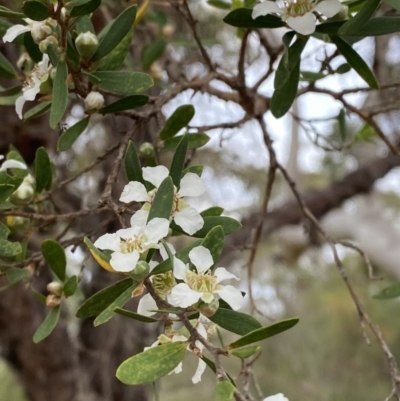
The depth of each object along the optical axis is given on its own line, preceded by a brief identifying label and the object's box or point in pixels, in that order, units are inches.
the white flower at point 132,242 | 13.1
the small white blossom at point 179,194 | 15.1
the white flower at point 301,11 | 15.5
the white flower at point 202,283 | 12.9
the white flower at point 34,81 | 17.5
